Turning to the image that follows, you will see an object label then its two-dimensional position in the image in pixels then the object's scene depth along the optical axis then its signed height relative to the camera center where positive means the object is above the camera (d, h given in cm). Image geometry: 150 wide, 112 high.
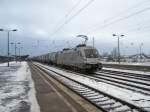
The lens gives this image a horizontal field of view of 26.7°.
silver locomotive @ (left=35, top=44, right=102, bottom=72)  3338 +42
